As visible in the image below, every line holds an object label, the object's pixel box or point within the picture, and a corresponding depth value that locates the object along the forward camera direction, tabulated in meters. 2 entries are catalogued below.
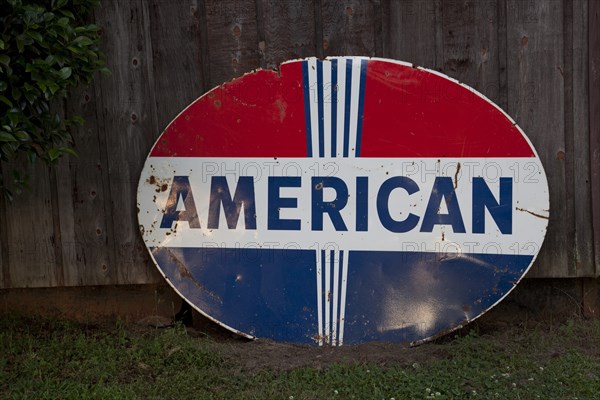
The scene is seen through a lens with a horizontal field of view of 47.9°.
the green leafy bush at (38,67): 2.87
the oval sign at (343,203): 3.37
